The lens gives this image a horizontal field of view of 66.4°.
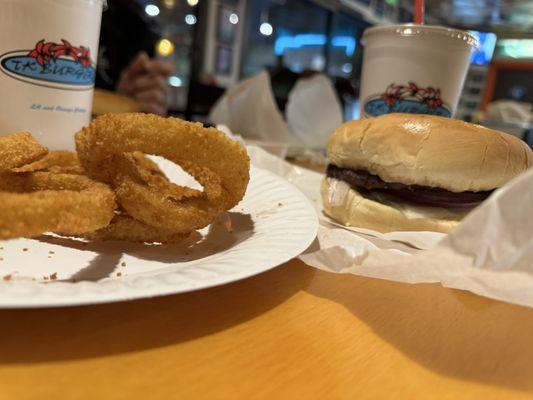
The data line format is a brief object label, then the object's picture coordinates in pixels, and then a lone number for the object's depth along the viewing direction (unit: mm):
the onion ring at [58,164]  173
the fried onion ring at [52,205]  118
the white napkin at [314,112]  561
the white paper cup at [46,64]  206
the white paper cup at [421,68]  299
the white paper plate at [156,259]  107
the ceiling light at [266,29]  1886
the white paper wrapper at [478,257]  118
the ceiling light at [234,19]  1697
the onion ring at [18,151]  166
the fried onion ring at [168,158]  163
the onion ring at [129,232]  168
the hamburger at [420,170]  216
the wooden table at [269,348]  96
